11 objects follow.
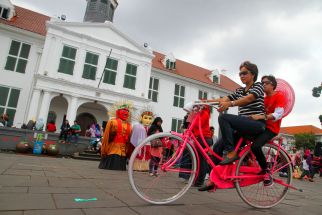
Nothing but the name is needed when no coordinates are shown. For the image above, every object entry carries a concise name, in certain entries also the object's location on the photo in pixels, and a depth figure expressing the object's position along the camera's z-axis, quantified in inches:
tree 2525.8
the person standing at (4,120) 615.8
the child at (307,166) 553.2
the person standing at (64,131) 596.7
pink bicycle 127.7
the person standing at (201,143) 134.6
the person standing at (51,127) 646.5
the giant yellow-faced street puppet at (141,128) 309.1
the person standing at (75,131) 614.2
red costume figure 309.6
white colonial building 759.1
